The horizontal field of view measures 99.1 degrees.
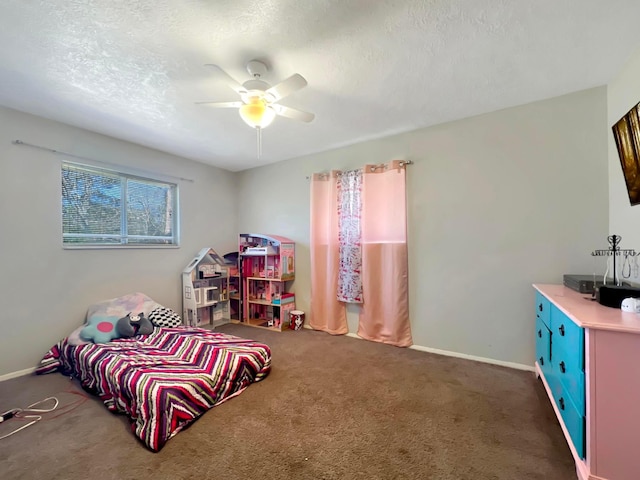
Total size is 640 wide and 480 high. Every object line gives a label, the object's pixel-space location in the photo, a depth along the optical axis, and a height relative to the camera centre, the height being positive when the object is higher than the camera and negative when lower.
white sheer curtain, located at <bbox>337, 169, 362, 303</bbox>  3.25 +0.02
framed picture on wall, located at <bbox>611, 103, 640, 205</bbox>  1.65 +0.55
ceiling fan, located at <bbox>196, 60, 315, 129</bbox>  1.72 +0.95
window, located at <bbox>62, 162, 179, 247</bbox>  2.79 +0.37
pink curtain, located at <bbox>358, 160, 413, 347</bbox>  2.96 -0.22
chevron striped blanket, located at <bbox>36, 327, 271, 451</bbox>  1.64 -0.95
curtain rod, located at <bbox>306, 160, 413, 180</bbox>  2.95 +0.81
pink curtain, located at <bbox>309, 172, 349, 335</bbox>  3.44 -0.16
